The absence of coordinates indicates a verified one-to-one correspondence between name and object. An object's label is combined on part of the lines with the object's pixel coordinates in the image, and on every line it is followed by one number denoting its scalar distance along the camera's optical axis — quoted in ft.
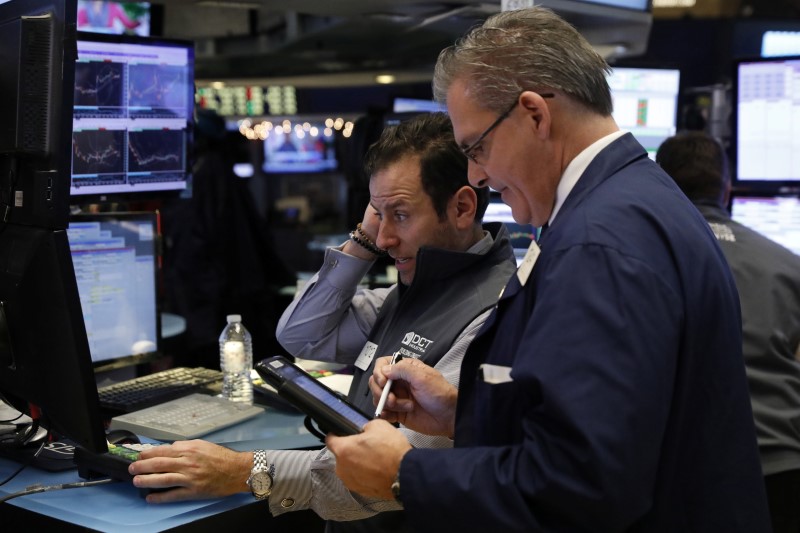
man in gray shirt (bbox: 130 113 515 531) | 5.65
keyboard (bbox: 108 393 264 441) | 6.79
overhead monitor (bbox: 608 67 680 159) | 11.13
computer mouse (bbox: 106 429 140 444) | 6.32
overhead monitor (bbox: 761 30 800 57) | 19.49
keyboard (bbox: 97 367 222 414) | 7.35
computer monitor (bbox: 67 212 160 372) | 7.75
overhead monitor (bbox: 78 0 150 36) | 15.98
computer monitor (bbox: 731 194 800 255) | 11.11
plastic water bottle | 7.86
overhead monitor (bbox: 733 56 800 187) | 10.91
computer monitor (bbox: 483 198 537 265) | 9.48
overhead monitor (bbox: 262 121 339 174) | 34.45
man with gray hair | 3.55
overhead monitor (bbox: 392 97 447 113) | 18.20
